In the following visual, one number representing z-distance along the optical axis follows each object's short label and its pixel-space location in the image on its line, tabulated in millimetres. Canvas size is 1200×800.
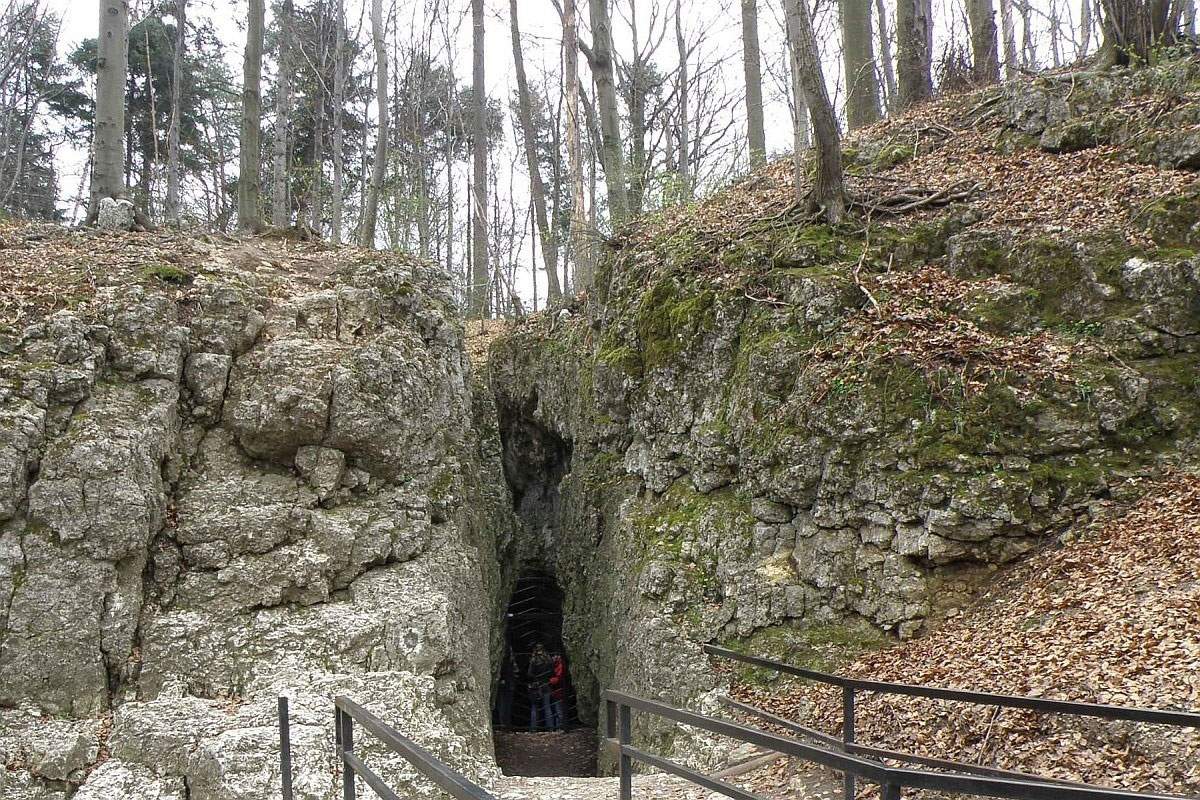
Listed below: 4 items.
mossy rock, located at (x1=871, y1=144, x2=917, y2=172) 11352
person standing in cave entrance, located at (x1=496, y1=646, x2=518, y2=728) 13664
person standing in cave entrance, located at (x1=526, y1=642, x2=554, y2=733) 12891
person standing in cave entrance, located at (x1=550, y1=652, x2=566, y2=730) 12859
